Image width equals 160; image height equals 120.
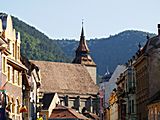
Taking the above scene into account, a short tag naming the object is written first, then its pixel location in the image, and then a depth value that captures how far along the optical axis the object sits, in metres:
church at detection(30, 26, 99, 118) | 161.38
